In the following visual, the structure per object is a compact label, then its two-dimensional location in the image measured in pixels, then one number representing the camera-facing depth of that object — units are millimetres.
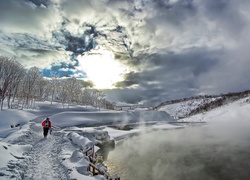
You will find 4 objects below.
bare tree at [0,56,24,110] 42723
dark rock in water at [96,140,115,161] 19762
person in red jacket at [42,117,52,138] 17672
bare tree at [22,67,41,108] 54885
